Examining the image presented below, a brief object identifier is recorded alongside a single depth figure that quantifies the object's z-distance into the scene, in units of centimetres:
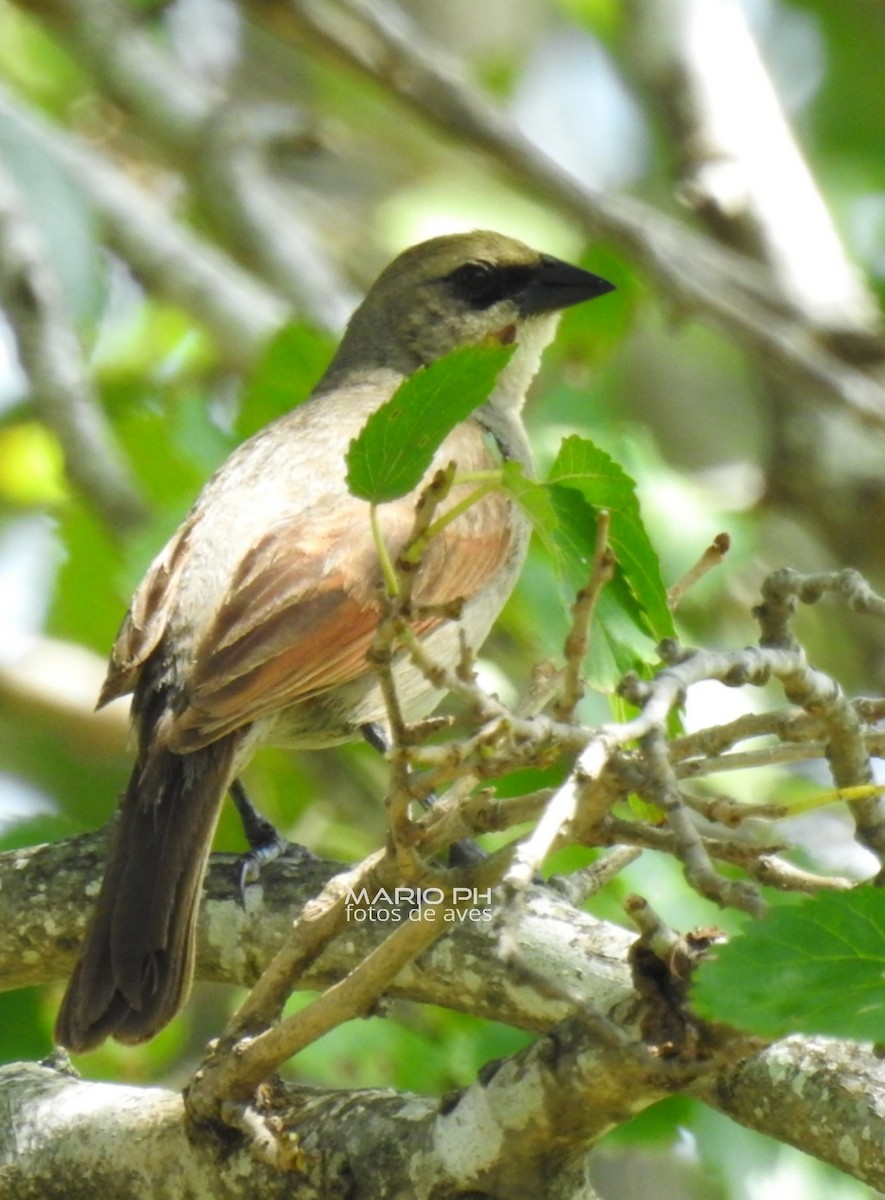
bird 724
